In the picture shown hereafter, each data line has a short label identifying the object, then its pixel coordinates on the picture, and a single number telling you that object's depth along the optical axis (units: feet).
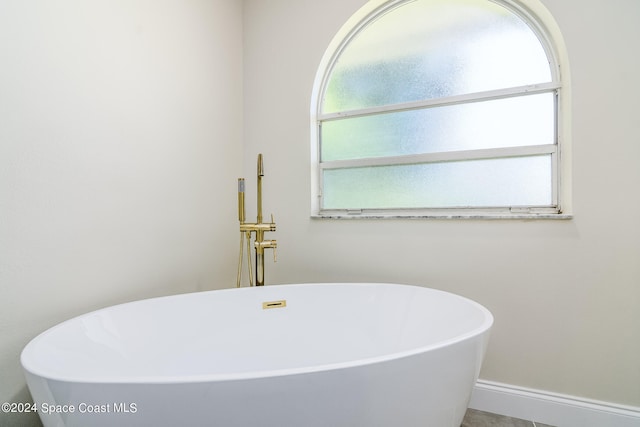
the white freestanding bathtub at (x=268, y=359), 1.84
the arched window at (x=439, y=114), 4.72
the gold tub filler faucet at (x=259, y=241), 4.88
